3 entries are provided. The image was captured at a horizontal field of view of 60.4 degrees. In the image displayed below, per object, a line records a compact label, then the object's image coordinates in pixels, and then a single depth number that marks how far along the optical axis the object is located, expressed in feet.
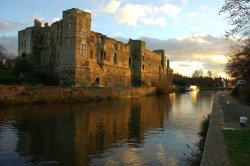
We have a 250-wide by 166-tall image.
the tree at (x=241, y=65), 80.78
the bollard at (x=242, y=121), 33.00
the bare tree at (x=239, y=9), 28.73
